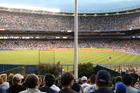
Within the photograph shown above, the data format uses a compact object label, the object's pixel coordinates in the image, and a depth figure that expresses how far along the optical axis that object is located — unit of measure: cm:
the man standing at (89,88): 372
